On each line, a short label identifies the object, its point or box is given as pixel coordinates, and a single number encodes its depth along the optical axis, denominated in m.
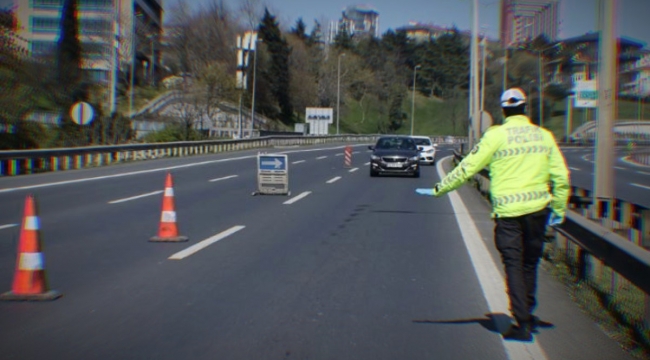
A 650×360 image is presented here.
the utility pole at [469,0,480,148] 26.66
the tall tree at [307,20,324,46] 122.18
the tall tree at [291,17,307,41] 118.48
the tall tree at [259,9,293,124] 89.35
